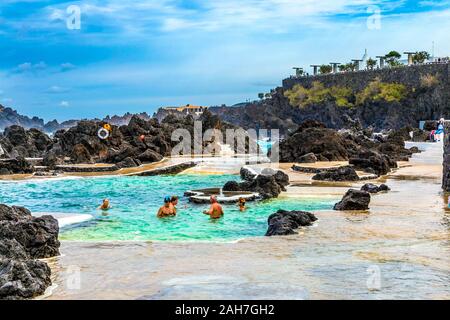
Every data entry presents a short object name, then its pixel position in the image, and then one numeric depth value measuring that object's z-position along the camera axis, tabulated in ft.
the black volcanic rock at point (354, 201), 50.19
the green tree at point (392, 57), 284.12
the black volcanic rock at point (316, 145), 104.17
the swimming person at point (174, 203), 53.06
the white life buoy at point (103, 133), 113.39
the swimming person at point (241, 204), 54.49
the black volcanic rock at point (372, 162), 82.53
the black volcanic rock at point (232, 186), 66.68
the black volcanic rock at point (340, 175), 74.67
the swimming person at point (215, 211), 50.80
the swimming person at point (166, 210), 52.31
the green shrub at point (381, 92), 250.16
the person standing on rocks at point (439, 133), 145.34
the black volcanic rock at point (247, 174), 80.92
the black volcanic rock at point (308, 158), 98.43
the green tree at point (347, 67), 307.58
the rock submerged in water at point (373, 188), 62.28
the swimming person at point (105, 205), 57.88
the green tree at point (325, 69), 329.93
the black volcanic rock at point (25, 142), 119.75
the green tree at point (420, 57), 271.28
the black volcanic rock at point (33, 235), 32.50
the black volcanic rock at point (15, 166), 91.14
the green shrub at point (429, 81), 234.79
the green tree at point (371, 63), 293.02
